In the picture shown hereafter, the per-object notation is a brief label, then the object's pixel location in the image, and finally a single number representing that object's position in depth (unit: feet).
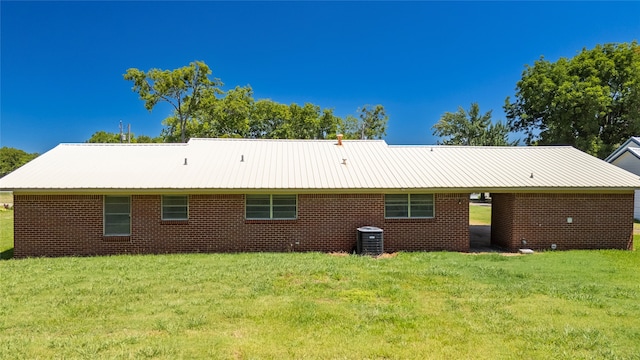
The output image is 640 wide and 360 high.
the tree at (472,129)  132.57
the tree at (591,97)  99.76
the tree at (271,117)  139.85
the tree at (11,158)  306.76
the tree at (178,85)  103.86
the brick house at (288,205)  38.70
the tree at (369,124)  180.04
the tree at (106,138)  215.43
